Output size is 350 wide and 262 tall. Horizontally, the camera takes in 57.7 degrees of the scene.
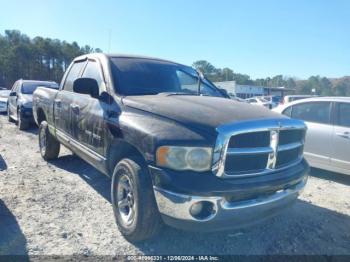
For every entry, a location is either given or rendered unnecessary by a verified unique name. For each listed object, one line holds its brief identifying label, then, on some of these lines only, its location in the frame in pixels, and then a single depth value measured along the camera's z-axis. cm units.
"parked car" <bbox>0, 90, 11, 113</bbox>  1652
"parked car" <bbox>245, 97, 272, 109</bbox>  2994
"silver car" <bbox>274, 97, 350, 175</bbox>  580
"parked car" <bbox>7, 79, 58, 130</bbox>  1045
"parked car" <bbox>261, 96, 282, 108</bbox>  3225
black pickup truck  270
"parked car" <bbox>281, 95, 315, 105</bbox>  1735
